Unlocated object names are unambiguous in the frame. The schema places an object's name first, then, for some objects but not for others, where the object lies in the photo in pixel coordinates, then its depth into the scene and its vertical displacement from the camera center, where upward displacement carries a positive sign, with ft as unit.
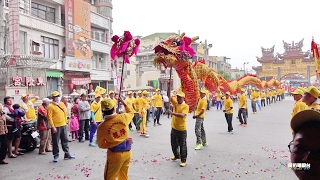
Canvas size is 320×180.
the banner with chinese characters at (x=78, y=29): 61.51 +14.17
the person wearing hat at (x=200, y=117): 22.58 -2.53
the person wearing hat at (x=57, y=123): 18.80 -2.50
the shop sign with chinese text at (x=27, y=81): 41.57 +1.17
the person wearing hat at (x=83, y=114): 26.84 -2.68
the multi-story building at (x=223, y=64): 192.56 +17.40
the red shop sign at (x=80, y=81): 60.39 +1.57
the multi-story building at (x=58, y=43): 45.16 +9.79
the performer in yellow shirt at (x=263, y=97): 68.95 -2.67
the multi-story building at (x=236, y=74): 213.97 +10.64
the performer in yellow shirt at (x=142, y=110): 30.09 -2.70
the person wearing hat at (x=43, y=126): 22.25 -3.22
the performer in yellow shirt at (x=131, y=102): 32.29 -1.83
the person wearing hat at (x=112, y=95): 31.76 -0.88
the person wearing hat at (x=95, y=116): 25.43 -2.70
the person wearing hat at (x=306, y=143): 3.90 -0.86
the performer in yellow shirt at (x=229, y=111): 30.50 -2.74
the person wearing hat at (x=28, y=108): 24.34 -1.84
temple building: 114.52 +10.45
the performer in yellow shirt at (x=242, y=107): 36.50 -2.76
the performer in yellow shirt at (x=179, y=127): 17.75 -2.71
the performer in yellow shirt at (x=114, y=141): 11.07 -2.25
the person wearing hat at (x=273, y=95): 86.01 -2.70
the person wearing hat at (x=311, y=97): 14.49 -0.58
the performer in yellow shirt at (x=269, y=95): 80.34 -2.60
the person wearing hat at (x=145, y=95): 34.06 -0.98
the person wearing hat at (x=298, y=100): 17.96 -0.98
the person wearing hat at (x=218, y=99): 65.59 -3.14
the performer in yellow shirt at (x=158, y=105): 39.32 -2.60
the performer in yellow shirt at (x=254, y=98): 54.24 -2.42
